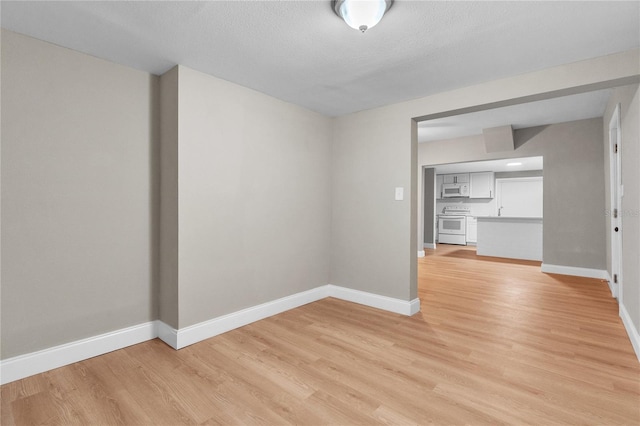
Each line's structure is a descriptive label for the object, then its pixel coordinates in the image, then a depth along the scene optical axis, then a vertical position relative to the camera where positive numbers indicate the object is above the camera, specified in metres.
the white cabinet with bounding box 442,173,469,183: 9.79 +0.98
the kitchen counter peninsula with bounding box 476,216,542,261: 6.40 -0.61
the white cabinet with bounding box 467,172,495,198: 9.30 +0.72
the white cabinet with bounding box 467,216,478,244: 9.63 -0.66
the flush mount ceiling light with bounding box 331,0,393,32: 1.68 +1.09
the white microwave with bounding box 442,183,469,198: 9.73 +0.60
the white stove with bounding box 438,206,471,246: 9.77 -0.53
